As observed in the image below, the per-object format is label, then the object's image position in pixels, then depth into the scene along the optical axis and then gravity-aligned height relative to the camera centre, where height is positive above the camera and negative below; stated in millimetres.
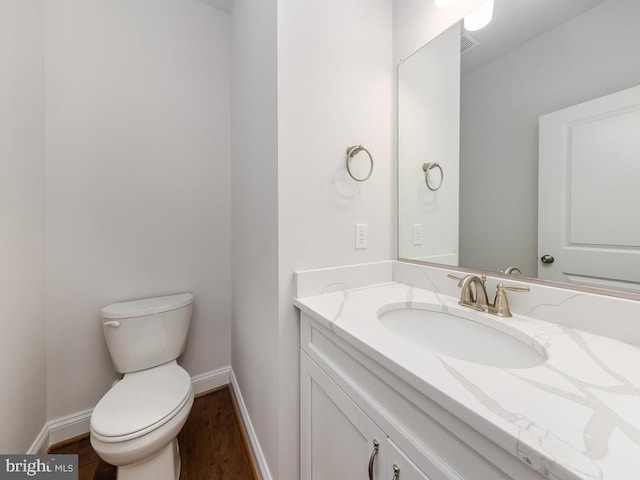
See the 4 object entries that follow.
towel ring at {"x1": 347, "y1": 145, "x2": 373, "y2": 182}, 1059 +364
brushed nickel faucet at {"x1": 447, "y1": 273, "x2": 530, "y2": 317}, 793 -194
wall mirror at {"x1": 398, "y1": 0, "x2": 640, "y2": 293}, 662 +318
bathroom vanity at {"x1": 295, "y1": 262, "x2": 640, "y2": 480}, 354 -268
